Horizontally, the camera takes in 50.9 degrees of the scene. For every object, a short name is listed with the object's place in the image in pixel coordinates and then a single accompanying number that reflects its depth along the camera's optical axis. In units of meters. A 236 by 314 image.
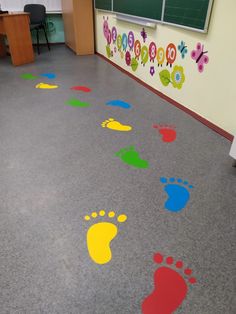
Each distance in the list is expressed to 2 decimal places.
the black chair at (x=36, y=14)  4.91
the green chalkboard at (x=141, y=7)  2.86
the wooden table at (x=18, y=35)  4.03
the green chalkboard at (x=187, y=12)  2.27
